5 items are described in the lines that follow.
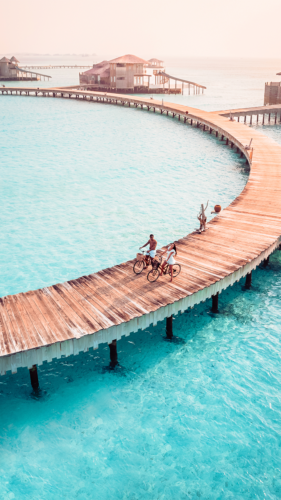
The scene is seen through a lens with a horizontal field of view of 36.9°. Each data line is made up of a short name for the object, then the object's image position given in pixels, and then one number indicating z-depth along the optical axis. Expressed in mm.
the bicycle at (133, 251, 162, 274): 16759
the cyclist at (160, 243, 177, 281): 15928
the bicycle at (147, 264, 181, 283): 16375
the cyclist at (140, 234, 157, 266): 16102
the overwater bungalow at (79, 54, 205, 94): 99688
